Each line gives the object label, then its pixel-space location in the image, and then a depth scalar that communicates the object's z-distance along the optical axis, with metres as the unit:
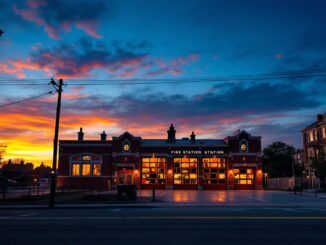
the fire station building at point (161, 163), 57.97
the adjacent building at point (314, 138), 66.80
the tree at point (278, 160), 88.19
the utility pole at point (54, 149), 24.27
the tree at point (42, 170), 156.05
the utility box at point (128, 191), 29.58
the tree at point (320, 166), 48.12
